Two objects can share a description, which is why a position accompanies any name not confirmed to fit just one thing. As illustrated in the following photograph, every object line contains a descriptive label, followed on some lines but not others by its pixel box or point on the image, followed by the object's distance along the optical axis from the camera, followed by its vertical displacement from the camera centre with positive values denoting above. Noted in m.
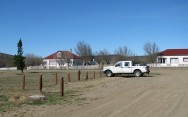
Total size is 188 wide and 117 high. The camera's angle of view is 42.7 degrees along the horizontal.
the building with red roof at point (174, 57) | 62.66 +2.44
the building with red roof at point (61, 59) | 77.98 +2.26
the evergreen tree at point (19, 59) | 45.86 +1.37
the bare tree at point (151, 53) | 71.23 +3.86
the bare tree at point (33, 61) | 102.03 +2.23
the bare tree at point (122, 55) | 75.83 +3.61
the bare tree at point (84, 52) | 82.24 +4.76
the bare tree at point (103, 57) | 80.84 +3.02
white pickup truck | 26.27 -0.36
